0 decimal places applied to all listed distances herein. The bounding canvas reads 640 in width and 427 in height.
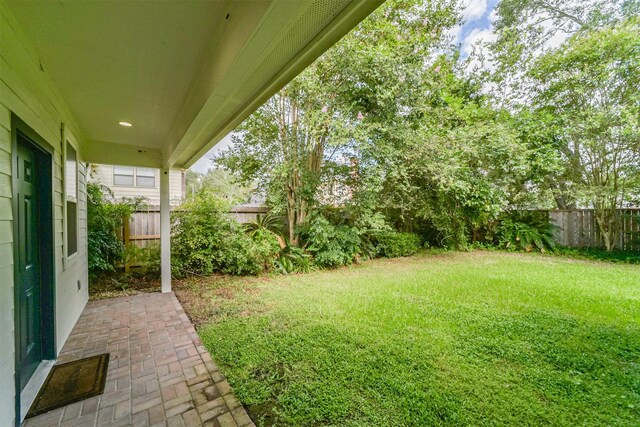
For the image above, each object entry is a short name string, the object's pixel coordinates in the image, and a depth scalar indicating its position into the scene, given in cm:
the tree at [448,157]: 572
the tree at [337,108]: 520
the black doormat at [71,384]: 187
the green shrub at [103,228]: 443
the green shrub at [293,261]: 559
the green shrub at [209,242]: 496
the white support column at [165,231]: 438
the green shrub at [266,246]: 535
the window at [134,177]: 891
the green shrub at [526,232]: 779
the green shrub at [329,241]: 575
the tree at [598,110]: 608
